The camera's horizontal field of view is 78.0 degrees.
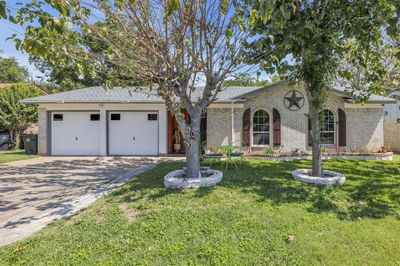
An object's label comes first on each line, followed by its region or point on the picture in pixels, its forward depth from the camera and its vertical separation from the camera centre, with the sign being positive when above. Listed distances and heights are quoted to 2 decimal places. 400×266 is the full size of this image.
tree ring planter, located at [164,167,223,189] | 6.60 -1.23
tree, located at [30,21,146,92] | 5.81 +1.84
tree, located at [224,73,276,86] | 7.04 +1.70
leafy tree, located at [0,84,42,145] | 18.12 +2.01
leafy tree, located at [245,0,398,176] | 6.29 +2.49
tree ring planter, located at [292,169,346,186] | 6.92 -1.23
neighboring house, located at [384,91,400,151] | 16.25 +0.00
